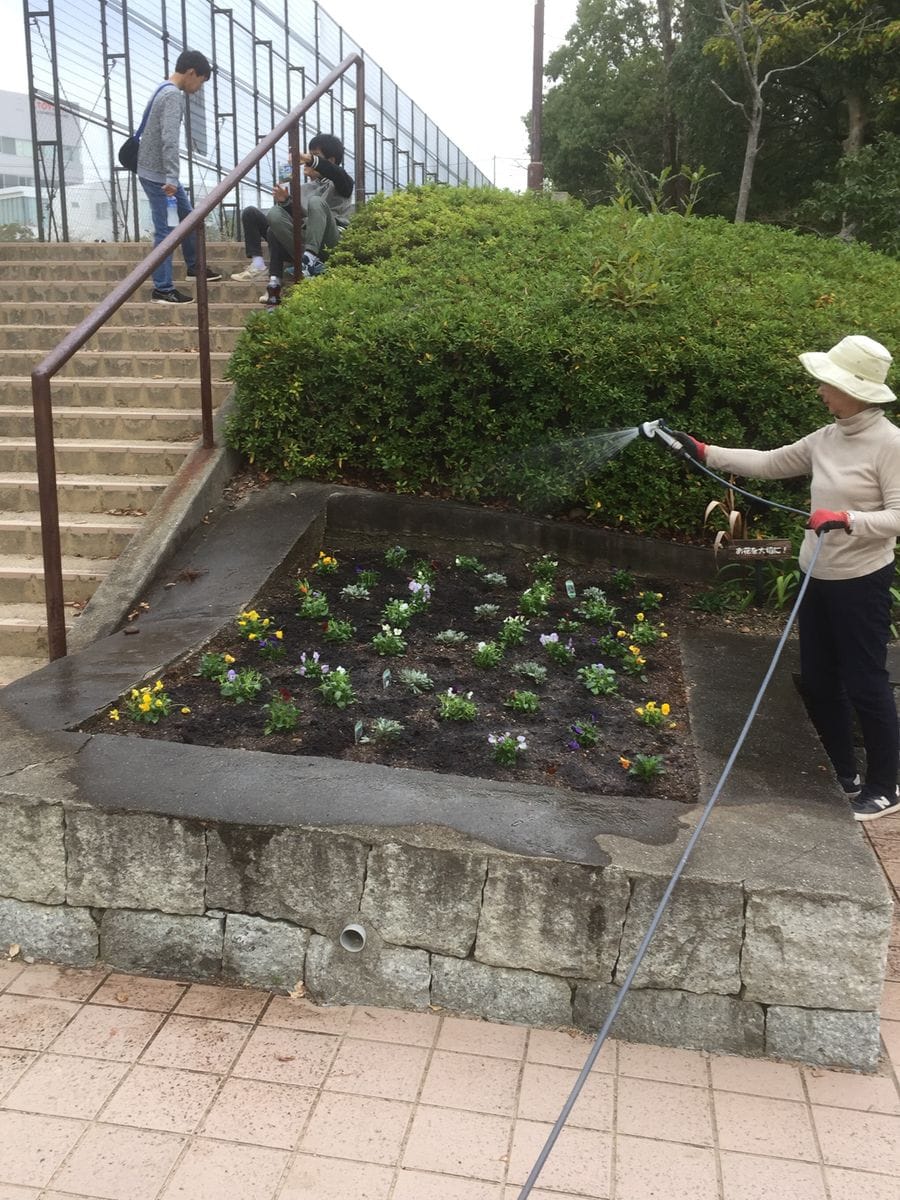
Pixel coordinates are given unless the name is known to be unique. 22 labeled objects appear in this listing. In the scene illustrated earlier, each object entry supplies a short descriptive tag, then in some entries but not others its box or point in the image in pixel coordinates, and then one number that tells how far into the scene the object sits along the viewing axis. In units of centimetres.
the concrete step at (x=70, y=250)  880
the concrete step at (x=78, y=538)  526
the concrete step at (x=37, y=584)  502
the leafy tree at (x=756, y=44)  1409
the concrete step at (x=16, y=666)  454
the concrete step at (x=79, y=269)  832
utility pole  1589
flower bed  340
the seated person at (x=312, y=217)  735
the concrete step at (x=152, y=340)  689
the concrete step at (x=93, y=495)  553
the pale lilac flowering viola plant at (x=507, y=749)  331
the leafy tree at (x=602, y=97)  2509
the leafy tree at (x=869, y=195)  1387
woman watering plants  335
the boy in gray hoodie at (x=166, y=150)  727
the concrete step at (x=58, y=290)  789
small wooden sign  400
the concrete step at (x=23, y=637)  473
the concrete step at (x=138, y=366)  658
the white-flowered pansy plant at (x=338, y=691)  367
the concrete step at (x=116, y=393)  631
